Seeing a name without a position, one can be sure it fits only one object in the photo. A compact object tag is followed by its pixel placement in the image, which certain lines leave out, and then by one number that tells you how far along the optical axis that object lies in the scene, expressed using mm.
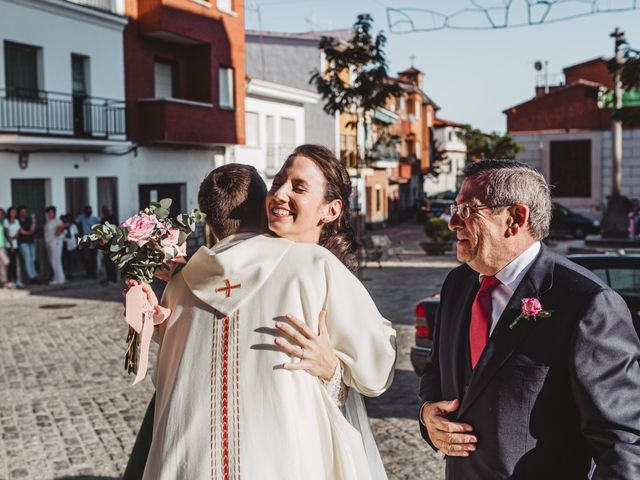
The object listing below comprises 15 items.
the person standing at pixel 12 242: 17859
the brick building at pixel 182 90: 23453
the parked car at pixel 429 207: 49281
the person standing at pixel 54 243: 18562
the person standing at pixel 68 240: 19016
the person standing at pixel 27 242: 18219
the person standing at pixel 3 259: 17525
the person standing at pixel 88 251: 19797
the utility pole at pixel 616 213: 25156
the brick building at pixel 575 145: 38688
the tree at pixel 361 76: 20812
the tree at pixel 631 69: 13305
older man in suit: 2393
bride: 2668
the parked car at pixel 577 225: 33375
